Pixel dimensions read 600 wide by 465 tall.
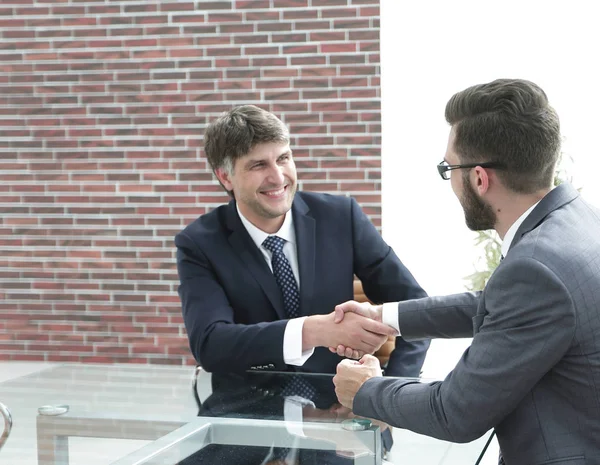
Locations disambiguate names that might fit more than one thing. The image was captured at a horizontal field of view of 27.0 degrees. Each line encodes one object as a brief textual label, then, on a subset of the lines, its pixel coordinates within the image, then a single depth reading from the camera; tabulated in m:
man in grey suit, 1.98
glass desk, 2.17
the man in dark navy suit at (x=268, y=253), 2.91
